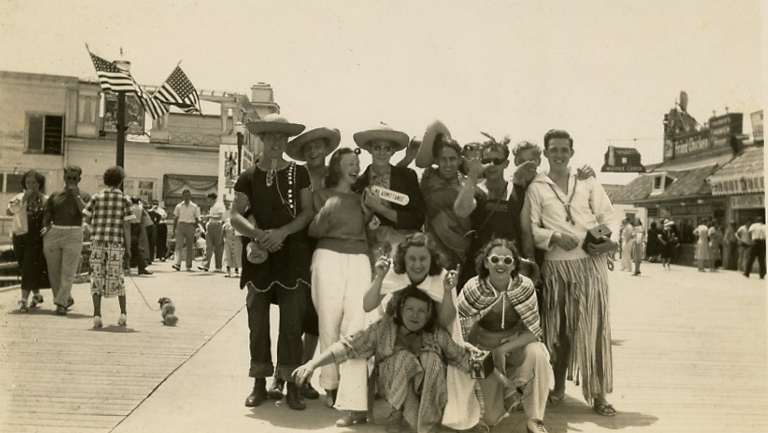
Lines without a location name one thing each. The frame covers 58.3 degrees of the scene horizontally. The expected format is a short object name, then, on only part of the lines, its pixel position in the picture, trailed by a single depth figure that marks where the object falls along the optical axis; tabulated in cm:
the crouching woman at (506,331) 404
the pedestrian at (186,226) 1428
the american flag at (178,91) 1464
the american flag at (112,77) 1207
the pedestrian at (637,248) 1981
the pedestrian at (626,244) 2077
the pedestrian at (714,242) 2325
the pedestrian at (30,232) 812
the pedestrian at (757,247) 1770
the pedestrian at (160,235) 1756
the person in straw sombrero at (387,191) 462
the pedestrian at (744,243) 1961
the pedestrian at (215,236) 1413
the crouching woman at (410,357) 397
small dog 760
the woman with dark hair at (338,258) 458
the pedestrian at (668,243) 2534
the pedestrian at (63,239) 791
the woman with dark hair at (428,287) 400
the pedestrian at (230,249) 1356
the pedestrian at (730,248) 2314
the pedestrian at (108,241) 730
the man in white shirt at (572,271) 461
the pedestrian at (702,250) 2223
